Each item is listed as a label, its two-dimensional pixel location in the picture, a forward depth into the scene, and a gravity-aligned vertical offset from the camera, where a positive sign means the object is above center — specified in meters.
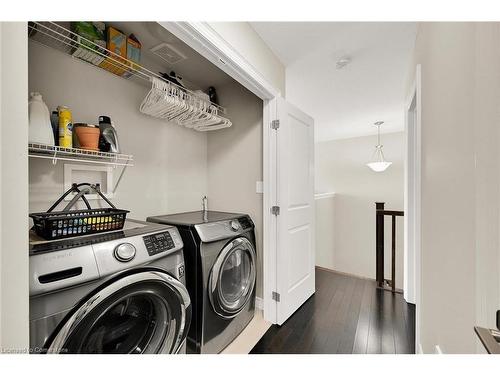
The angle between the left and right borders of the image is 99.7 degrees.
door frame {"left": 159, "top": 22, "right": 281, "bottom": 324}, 1.65 +0.01
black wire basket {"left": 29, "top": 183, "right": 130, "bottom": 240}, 0.87 -0.16
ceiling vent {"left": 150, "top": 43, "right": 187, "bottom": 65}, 1.60 +1.06
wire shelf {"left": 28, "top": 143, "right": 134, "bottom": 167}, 1.04 +0.18
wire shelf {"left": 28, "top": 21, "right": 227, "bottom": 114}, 1.12 +0.81
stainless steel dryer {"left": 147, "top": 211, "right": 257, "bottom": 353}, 1.35 -0.63
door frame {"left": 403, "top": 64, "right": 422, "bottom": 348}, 2.07 -0.15
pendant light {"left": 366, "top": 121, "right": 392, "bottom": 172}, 3.93 +0.66
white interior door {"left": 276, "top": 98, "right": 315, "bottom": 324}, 1.81 -0.22
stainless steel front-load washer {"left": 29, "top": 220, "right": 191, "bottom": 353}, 0.72 -0.43
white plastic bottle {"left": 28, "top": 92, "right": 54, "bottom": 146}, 0.98 +0.30
